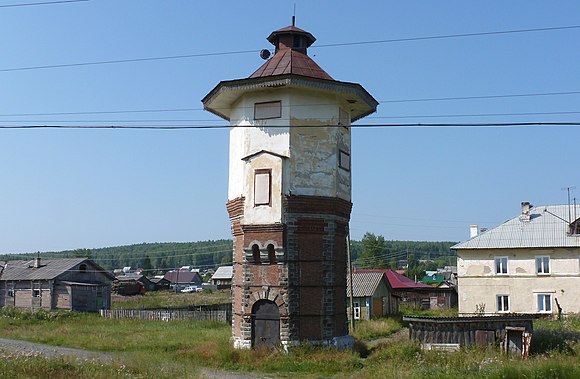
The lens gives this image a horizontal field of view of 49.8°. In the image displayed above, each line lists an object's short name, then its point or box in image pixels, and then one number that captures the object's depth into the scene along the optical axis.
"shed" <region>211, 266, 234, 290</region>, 96.12
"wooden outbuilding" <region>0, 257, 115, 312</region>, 44.09
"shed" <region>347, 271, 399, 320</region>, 36.50
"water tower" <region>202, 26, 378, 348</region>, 18.05
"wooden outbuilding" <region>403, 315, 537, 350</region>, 18.36
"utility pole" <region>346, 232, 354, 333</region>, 27.25
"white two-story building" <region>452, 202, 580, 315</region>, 34.53
